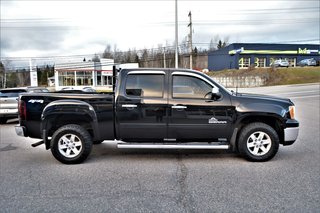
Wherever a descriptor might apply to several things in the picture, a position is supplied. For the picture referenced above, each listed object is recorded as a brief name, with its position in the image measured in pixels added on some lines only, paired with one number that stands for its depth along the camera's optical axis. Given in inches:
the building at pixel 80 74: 2042.3
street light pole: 756.9
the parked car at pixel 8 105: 397.1
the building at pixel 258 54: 1839.6
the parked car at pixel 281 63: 1702.9
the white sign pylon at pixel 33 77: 1811.0
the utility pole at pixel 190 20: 1225.4
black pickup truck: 200.4
